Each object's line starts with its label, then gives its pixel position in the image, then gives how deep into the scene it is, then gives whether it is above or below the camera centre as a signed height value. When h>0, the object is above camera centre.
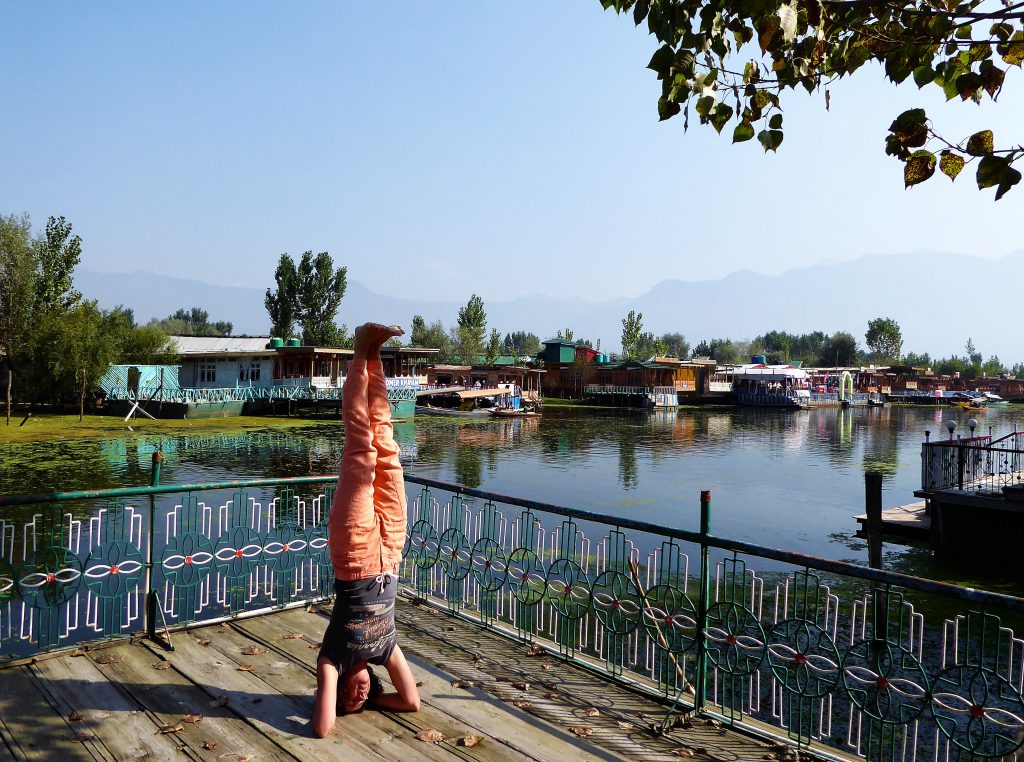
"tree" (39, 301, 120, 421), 34.72 +0.43
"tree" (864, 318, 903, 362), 122.56 +5.79
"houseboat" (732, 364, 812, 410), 71.74 -1.86
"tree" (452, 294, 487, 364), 81.69 +4.04
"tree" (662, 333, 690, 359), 154.76 +5.56
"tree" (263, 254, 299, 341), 63.78 +5.51
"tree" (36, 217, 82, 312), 37.25 +4.77
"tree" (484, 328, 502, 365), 76.28 +1.91
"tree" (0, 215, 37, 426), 37.06 +3.44
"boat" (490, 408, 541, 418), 50.94 -3.50
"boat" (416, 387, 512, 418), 51.34 -2.93
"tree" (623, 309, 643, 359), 86.00 +4.19
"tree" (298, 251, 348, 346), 63.94 +6.43
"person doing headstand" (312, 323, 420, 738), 4.14 -1.18
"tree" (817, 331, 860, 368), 114.94 +3.29
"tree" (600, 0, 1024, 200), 3.32 +1.75
